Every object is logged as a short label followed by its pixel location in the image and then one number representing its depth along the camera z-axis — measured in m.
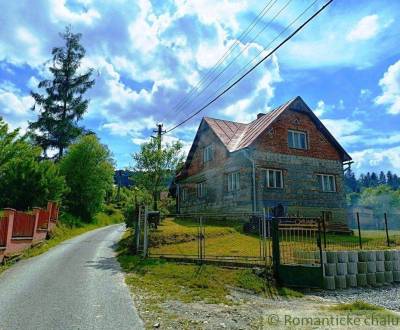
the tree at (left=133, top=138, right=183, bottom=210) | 21.59
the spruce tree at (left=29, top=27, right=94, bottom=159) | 38.19
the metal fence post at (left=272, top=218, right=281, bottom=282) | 10.94
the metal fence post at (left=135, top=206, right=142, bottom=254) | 15.20
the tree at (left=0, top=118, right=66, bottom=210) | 23.31
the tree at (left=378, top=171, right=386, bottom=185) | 181.93
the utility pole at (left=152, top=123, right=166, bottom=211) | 20.48
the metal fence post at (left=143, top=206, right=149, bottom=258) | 14.39
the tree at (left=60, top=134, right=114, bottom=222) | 35.53
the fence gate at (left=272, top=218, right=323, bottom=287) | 10.54
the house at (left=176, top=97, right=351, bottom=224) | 23.20
